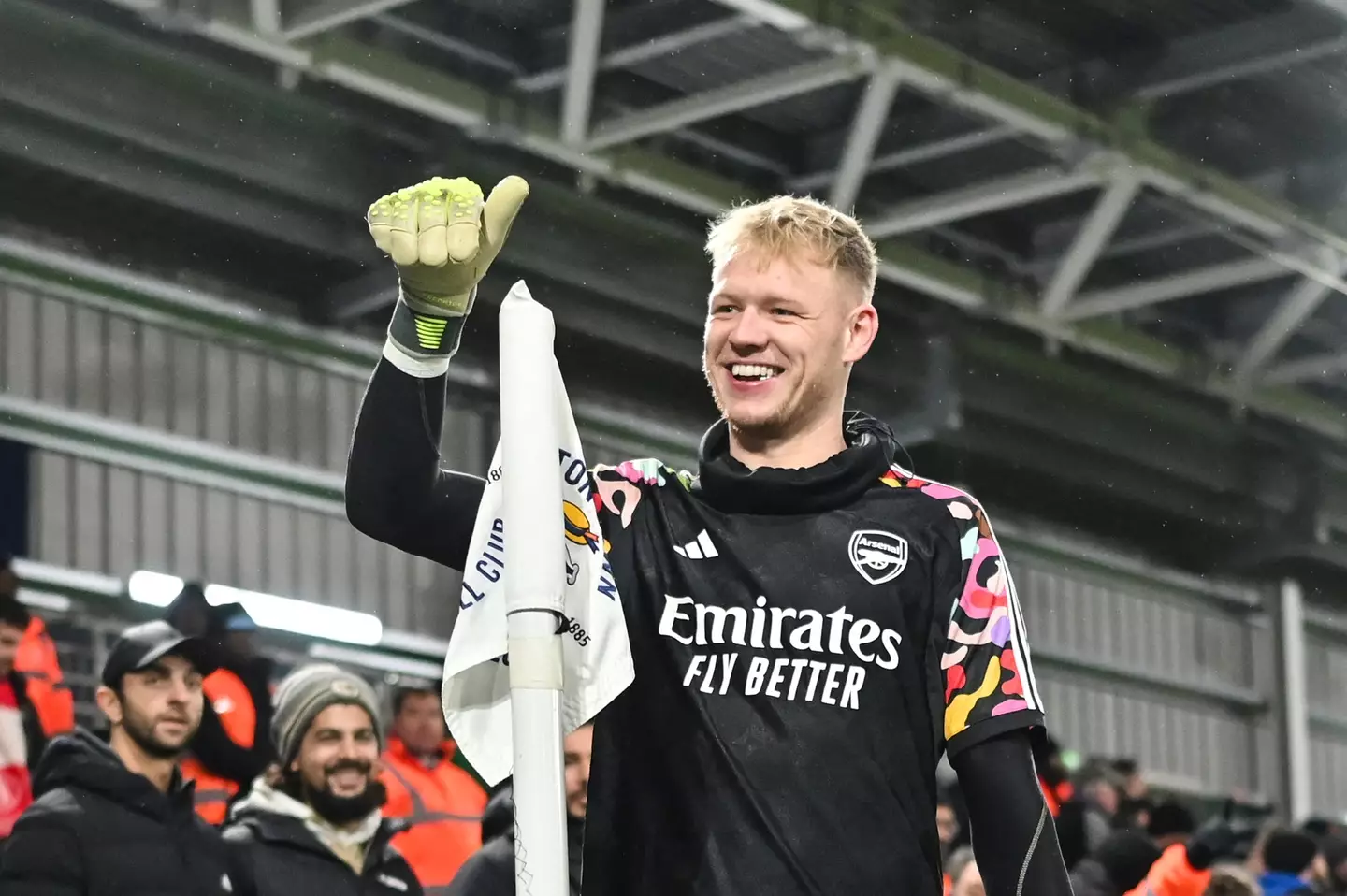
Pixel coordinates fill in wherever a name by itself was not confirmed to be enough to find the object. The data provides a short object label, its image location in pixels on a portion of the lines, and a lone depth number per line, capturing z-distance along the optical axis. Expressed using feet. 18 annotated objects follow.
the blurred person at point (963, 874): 30.30
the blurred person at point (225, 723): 28.71
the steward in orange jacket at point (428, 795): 30.71
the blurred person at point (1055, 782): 39.29
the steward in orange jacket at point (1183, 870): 35.35
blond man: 12.19
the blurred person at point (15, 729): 27.04
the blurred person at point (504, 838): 24.79
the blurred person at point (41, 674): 29.35
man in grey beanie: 25.44
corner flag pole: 10.87
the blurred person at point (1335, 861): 47.80
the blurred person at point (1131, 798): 44.83
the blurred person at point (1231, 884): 34.09
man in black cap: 22.91
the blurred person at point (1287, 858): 41.50
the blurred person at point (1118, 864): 34.63
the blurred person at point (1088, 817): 36.96
